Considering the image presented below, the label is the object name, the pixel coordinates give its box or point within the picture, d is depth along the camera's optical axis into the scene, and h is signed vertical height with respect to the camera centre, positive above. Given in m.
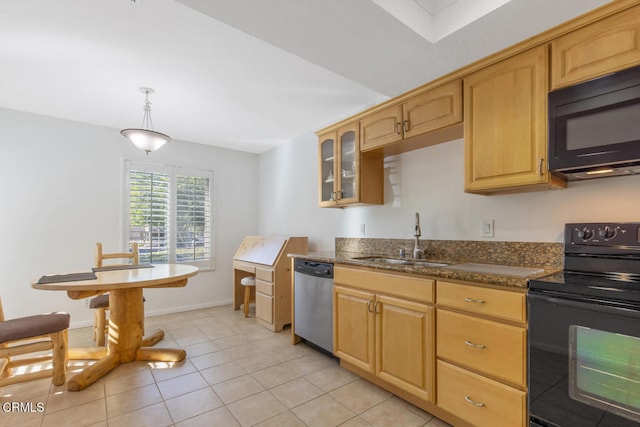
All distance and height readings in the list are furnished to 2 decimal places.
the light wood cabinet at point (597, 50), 1.37 +0.81
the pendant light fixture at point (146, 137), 2.53 +0.66
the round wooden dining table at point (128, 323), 2.37 -0.96
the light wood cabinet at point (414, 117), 2.06 +0.75
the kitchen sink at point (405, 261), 2.30 -0.39
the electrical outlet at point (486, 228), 2.14 -0.09
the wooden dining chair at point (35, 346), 2.05 -0.96
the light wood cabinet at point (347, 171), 2.80 +0.43
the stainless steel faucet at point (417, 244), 2.46 -0.24
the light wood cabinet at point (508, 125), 1.66 +0.53
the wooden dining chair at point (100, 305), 2.89 -0.87
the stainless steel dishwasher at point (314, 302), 2.60 -0.81
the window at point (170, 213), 3.94 +0.01
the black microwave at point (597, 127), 1.36 +0.43
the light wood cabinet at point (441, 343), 1.47 -0.76
